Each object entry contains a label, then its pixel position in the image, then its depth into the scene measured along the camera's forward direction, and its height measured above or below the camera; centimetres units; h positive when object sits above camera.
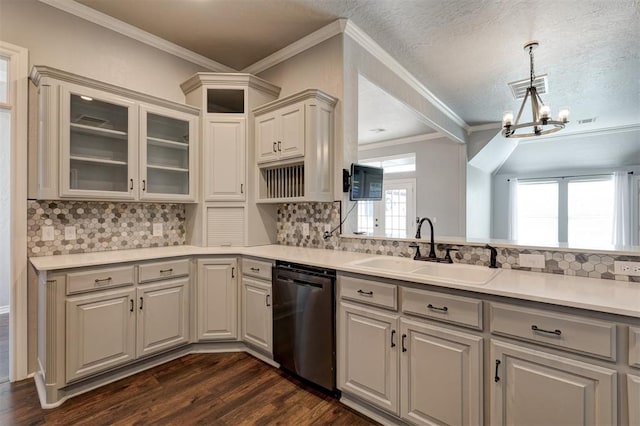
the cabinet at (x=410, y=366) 153 -83
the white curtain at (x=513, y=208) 733 +14
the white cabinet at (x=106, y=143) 226 +59
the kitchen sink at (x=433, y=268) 192 -36
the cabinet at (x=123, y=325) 208 -82
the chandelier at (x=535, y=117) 323 +106
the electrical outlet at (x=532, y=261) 183 -28
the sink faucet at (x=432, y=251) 219 -26
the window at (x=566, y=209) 644 +12
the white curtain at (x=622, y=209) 611 +10
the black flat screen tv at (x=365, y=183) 280 +29
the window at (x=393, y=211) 680 +7
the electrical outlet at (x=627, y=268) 159 -28
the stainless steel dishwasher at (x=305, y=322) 208 -77
